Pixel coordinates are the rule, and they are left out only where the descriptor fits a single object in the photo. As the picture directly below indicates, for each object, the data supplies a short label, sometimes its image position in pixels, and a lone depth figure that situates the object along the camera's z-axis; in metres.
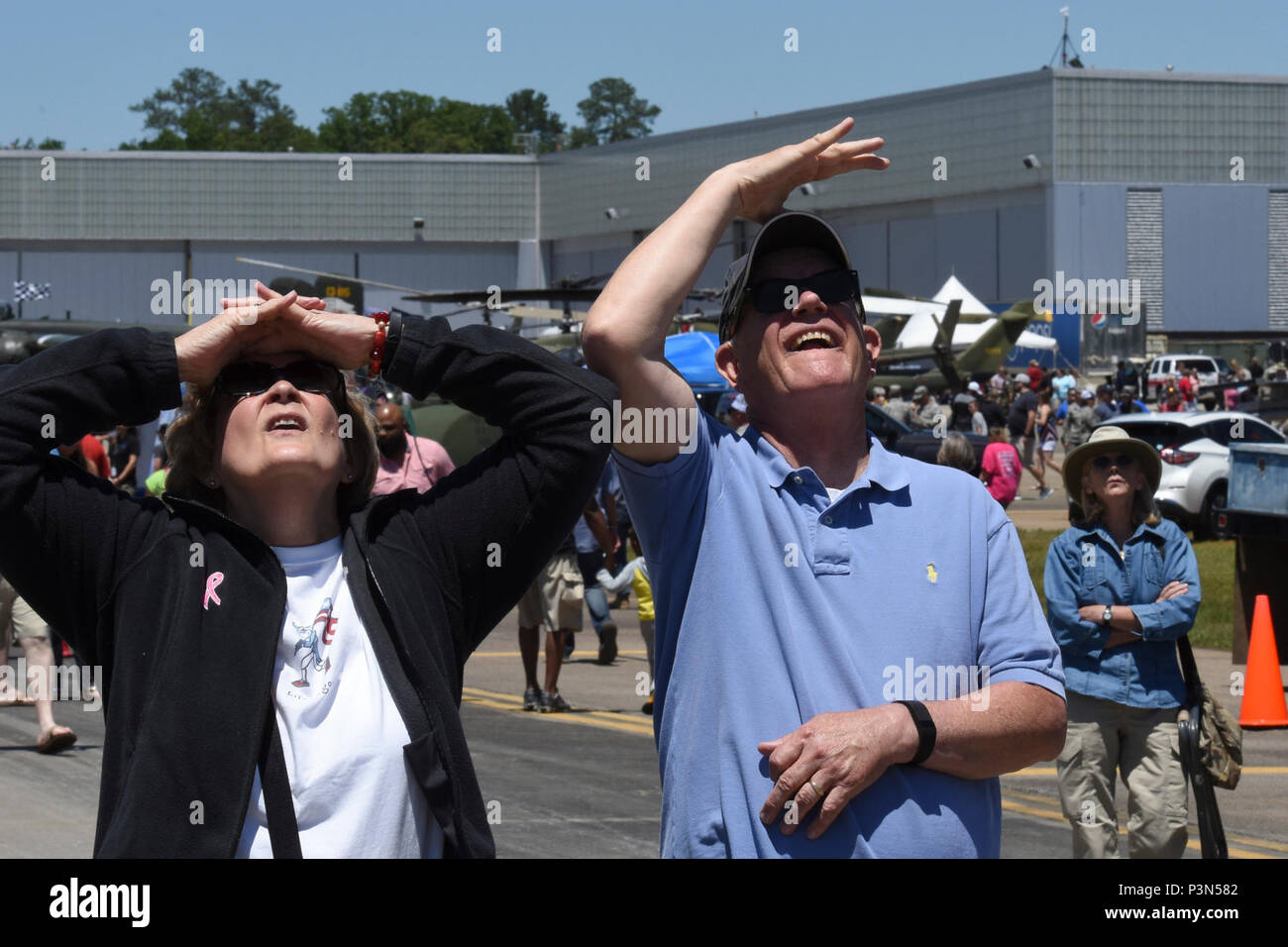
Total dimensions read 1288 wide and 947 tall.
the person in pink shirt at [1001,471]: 19.59
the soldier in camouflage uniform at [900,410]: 37.22
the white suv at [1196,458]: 26.31
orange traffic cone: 12.54
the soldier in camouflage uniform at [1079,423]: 34.25
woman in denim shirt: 7.32
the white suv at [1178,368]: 58.50
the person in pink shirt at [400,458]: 12.07
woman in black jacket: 2.99
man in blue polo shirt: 3.15
